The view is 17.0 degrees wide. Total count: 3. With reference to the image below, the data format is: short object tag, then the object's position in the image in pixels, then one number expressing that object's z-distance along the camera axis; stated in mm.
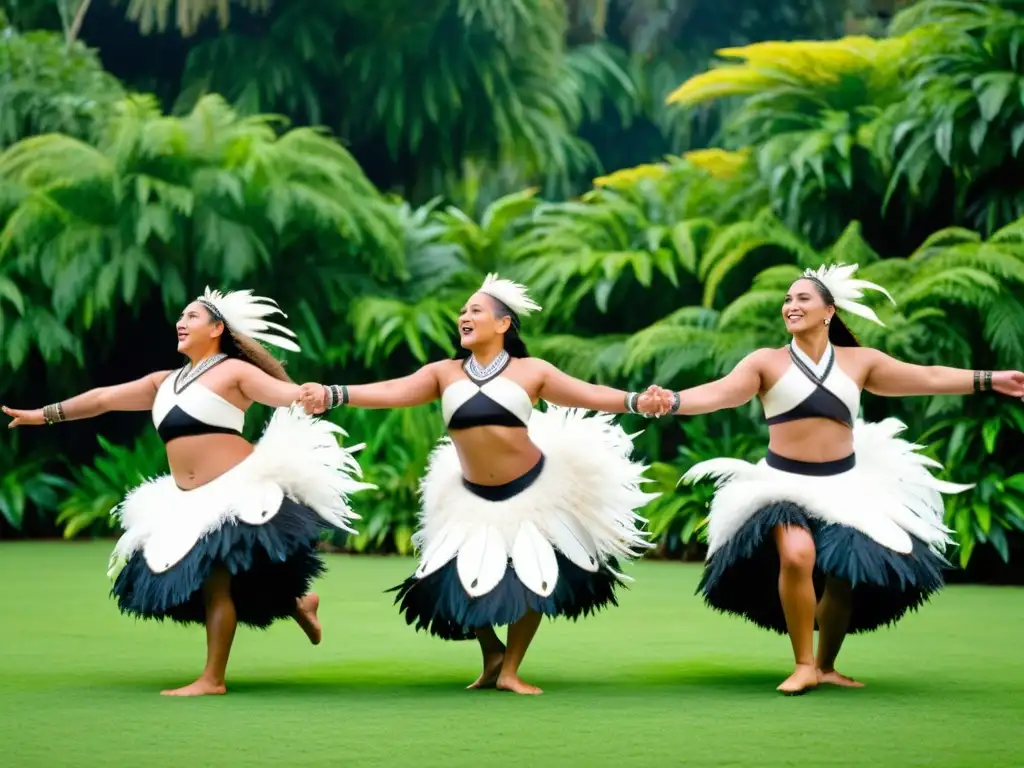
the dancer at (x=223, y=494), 10266
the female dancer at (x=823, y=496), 10266
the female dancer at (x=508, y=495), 10344
